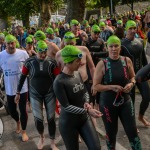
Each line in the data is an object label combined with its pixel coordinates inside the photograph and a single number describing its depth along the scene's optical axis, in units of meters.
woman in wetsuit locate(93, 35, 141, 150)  4.40
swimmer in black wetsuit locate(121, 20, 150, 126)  6.03
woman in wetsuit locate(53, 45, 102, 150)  4.05
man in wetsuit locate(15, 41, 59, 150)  5.54
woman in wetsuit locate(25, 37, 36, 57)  8.59
